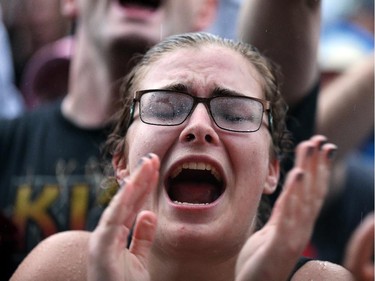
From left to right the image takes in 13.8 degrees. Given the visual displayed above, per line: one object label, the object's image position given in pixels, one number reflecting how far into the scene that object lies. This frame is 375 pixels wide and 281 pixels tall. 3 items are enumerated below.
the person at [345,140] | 2.67
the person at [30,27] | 5.05
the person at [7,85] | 4.60
